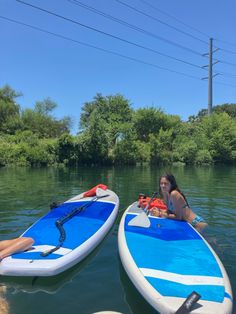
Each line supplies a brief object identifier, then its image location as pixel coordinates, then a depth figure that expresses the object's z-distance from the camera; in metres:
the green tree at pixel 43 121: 38.05
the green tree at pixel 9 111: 36.08
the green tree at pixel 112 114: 29.08
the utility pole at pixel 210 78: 38.66
